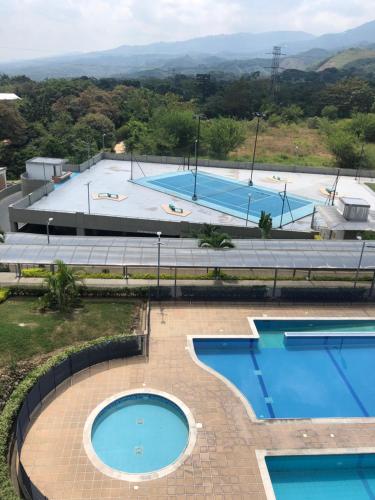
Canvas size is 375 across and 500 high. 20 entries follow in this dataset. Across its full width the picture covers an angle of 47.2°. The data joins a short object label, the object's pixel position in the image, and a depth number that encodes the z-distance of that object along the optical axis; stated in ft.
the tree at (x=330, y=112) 338.42
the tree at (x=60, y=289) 83.41
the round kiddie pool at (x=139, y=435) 54.70
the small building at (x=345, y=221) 122.11
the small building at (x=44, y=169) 162.30
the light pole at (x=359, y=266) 95.40
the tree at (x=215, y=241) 100.73
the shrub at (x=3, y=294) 86.89
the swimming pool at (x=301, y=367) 67.87
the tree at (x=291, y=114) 335.59
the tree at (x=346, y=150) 217.77
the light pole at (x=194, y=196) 155.53
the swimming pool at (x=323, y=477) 53.72
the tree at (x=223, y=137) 231.09
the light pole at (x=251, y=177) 179.37
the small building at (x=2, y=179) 172.25
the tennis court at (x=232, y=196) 147.06
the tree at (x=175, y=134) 233.96
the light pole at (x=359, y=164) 201.27
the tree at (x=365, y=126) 267.18
